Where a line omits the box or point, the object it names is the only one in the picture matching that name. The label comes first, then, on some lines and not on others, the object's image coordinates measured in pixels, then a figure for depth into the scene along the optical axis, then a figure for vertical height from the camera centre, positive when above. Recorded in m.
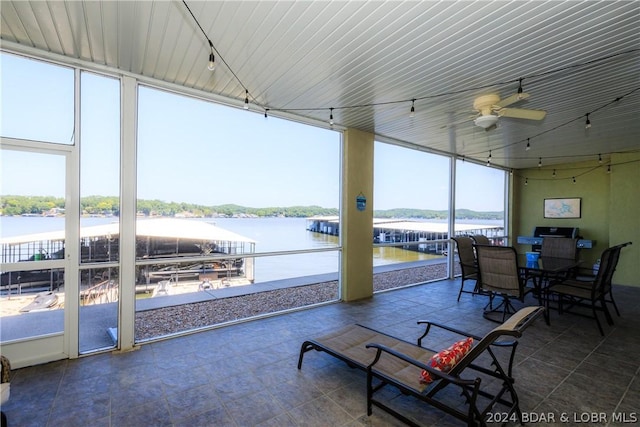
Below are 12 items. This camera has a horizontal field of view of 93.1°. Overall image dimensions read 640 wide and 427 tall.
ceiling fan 3.14 +1.08
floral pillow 2.09 -1.03
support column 5.29 -0.12
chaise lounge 1.91 -1.23
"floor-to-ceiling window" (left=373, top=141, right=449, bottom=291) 6.13 +0.02
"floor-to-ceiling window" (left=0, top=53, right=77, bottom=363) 2.89 +0.03
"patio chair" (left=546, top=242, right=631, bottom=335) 4.05 -1.07
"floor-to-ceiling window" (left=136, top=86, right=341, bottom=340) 3.68 +0.02
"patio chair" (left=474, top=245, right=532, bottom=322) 4.21 -0.91
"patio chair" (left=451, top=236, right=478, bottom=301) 5.34 -0.85
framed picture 8.12 +0.14
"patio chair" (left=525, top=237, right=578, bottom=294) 5.61 -0.68
